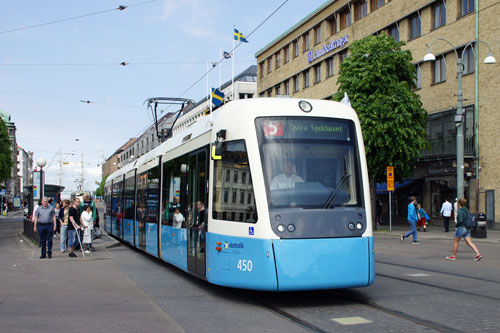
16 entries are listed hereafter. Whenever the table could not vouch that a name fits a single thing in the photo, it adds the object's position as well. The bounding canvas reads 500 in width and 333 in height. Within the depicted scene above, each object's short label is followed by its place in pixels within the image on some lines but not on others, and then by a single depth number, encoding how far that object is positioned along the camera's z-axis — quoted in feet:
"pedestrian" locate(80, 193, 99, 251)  62.26
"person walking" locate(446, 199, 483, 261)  49.73
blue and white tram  26.12
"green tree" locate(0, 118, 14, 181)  196.34
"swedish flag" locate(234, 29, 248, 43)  84.70
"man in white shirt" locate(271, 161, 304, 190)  26.96
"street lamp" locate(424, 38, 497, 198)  84.28
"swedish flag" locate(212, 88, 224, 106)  97.59
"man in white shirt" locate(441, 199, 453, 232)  95.76
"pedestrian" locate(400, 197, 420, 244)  69.77
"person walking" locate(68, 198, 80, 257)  55.26
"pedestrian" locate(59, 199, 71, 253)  58.65
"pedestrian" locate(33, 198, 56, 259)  51.90
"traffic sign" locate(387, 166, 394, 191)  96.99
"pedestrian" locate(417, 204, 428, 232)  90.22
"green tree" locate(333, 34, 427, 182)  97.76
